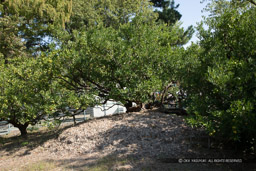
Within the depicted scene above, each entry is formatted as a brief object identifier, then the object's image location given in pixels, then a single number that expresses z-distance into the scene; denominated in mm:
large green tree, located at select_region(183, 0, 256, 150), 3793
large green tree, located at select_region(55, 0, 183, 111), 7383
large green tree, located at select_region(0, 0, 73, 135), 7434
